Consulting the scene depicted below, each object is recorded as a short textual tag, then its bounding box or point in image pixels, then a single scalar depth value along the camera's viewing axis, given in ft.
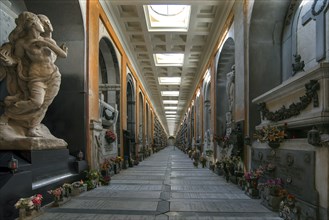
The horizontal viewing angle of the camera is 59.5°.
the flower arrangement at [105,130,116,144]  32.30
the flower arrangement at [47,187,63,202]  17.12
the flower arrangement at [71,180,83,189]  20.99
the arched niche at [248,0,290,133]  24.66
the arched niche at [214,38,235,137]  41.07
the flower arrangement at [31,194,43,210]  14.70
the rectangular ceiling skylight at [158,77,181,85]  74.56
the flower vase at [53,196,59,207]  17.29
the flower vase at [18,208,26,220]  13.92
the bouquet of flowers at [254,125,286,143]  16.99
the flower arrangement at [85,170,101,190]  23.40
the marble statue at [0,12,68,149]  17.38
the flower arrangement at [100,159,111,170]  28.43
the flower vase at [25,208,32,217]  14.24
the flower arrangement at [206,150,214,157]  42.39
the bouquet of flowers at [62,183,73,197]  18.74
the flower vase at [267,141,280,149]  17.30
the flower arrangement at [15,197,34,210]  13.78
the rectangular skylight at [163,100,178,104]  114.01
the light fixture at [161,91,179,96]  94.43
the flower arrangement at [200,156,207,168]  44.04
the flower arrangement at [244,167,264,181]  19.43
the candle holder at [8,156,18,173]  14.11
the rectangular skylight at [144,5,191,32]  39.16
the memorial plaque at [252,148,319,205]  13.17
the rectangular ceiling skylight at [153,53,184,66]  57.62
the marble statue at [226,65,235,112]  30.71
